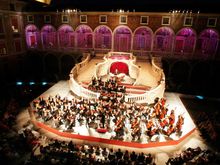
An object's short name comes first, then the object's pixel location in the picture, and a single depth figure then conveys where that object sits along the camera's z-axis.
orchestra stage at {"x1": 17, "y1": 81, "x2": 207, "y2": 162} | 15.70
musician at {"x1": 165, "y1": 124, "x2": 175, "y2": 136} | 15.83
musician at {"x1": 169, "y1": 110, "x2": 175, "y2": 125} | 16.36
